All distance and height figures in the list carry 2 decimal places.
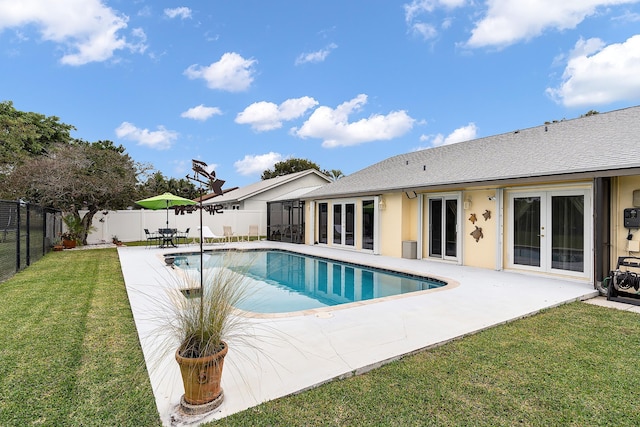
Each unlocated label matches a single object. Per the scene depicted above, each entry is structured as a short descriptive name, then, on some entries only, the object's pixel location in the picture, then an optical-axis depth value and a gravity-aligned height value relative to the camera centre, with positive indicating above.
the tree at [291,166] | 45.31 +6.48
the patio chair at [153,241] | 16.42 -1.50
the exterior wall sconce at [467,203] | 10.43 +0.33
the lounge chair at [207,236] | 17.07 -1.04
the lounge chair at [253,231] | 21.53 -1.05
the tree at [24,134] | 19.78 +5.45
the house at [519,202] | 7.20 +0.34
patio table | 16.38 -0.89
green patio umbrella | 14.94 +0.60
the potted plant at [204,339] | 2.77 -1.05
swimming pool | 7.38 -1.90
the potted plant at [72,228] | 16.53 -0.65
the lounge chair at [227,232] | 19.73 -1.01
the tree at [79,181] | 15.20 +1.55
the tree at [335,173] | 48.41 +5.82
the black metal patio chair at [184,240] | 20.03 -1.56
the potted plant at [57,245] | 14.98 -1.35
